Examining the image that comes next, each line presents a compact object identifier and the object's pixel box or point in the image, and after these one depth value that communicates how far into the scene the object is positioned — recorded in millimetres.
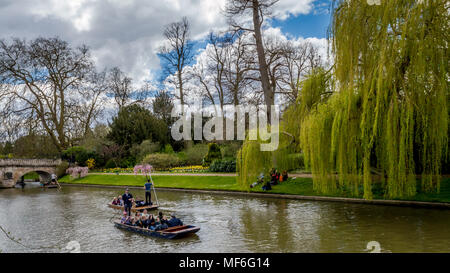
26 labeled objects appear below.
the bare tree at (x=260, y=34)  24672
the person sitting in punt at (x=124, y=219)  13852
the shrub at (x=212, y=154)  35500
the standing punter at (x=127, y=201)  17156
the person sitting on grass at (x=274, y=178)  23156
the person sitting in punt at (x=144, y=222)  12880
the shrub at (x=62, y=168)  43750
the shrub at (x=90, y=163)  45344
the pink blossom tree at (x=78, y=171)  41062
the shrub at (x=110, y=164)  45156
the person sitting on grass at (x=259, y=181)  23294
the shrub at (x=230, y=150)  36250
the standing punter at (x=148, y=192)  19750
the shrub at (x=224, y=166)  30406
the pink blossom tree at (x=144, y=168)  30716
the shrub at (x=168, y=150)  44156
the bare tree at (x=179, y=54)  41656
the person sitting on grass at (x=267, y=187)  21984
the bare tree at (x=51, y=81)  39062
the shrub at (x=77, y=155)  45206
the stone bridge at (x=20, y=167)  39250
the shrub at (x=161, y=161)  39000
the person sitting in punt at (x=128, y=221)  13539
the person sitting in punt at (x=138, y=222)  12991
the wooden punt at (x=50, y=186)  37028
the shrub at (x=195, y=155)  40116
